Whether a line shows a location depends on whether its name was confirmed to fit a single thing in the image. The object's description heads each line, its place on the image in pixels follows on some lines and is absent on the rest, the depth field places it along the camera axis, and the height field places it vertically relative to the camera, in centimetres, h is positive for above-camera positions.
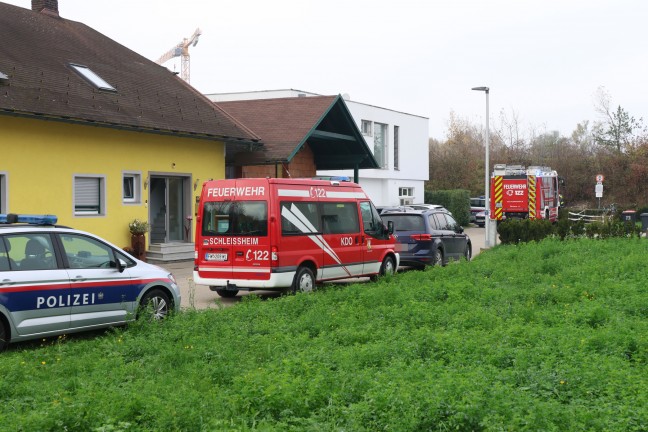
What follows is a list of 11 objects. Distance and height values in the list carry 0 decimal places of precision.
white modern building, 4281 +409
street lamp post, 2900 +2
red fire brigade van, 1416 -41
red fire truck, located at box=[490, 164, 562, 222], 3678 +105
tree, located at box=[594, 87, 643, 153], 6187 +672
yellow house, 1850 +222
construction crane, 11794 +2545
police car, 965 -92
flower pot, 2162 -86
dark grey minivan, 1955 -62
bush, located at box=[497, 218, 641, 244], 2464 -54
